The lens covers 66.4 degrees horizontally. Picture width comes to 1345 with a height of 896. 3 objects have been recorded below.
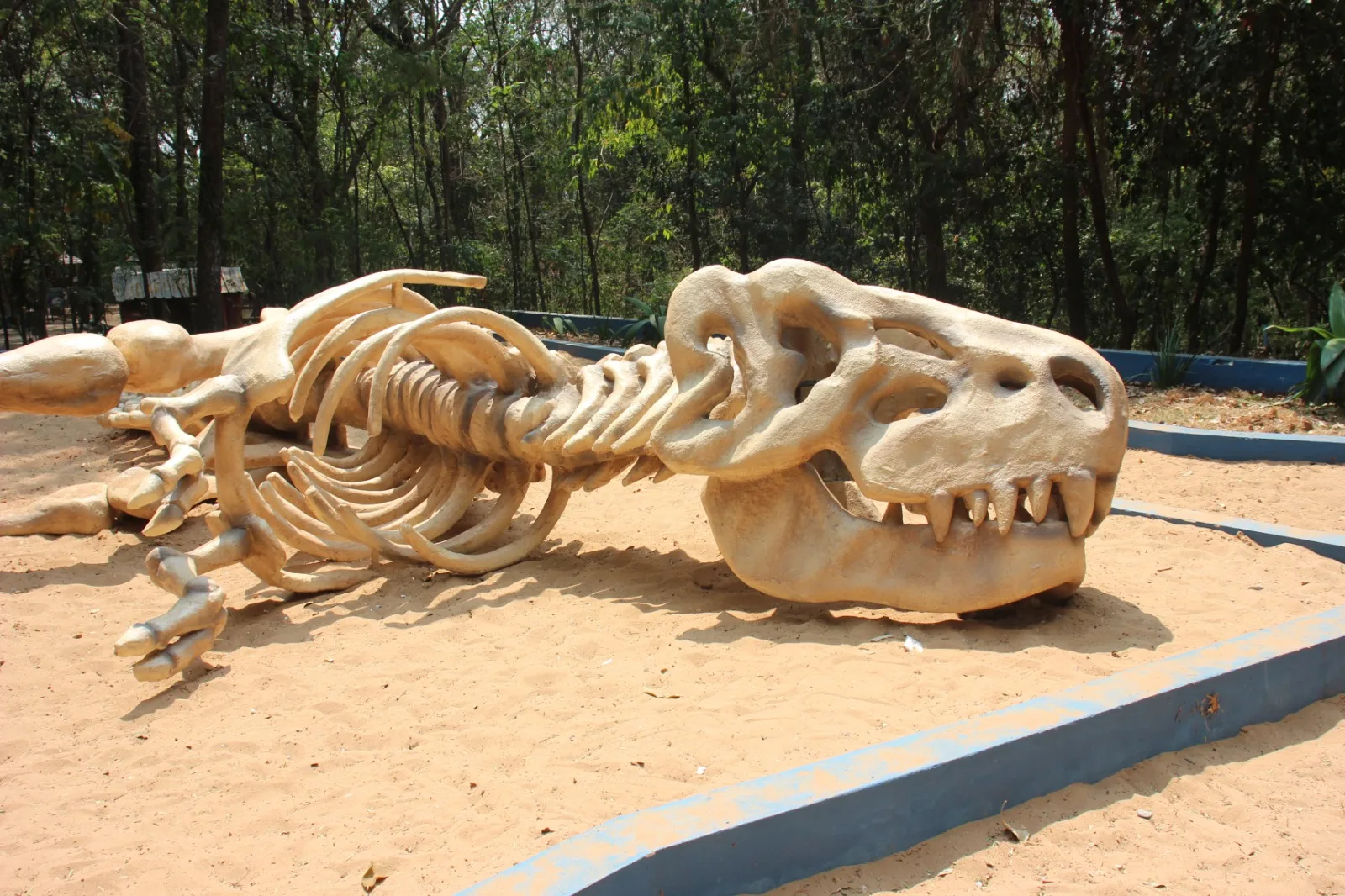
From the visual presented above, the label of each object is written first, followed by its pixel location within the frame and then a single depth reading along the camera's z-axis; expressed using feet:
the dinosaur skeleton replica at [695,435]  11.02
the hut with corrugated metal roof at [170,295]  42.39
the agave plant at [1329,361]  22.27
